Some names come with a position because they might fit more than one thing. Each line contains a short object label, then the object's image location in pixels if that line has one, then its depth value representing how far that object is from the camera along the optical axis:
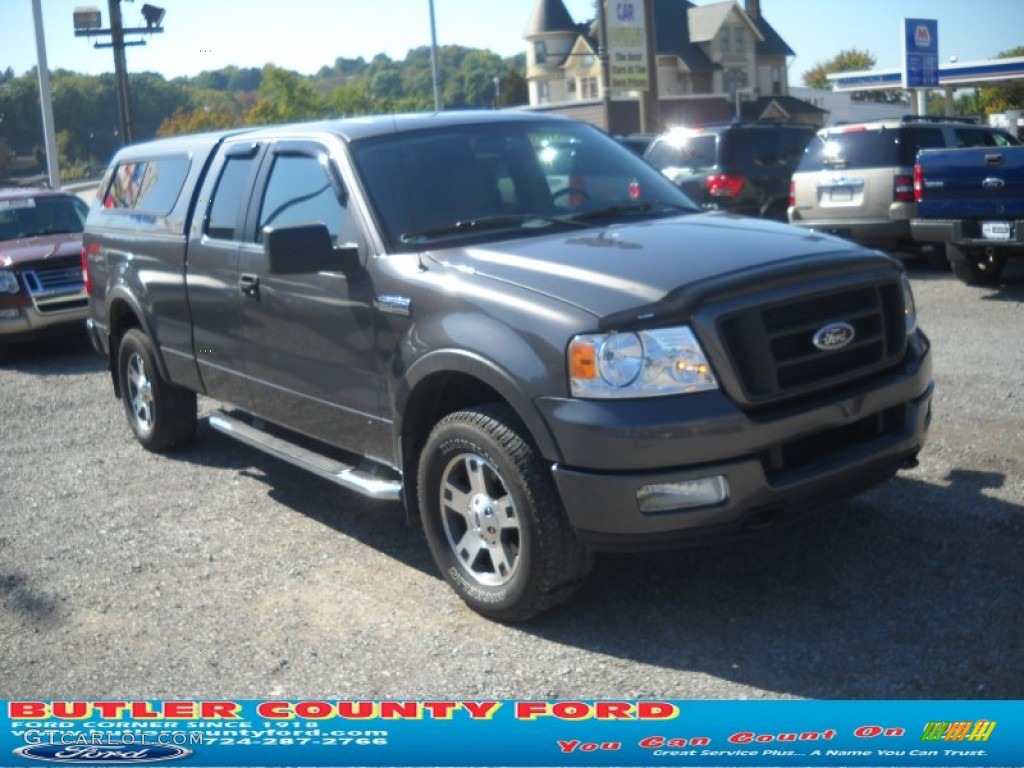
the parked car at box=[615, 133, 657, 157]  22.46
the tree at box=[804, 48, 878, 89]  92.12
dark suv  16.89
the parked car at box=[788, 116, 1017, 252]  13.95
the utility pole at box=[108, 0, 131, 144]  26.73
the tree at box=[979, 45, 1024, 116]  49.78
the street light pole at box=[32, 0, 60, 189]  25.27
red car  12.09
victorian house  60.78
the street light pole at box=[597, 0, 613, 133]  34.06
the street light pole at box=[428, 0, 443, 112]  36.28
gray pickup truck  4.19
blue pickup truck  11.45
